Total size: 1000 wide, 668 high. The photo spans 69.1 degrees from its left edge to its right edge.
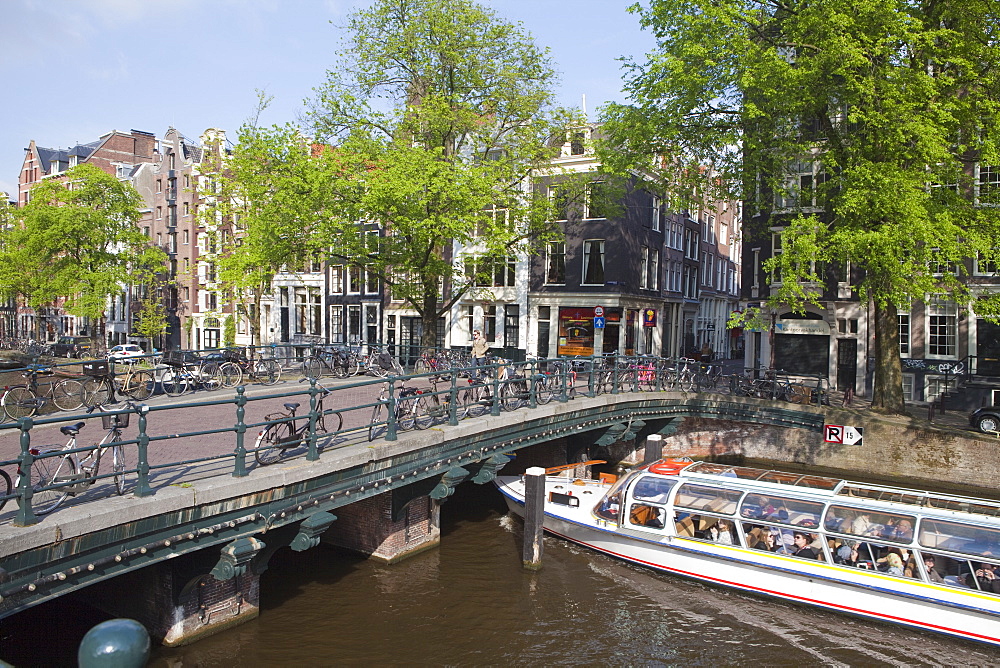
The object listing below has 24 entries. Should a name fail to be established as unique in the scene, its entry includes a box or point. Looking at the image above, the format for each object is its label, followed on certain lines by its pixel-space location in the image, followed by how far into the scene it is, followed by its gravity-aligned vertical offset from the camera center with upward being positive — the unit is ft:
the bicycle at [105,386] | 48.72 -5.10
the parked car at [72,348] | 127.65 -6.29
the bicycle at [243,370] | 63.00 -5.09
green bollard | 5.45 -2.56
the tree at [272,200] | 73.97 +12.28
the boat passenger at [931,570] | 39.77 -13.72
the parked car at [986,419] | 69.77 -9.46
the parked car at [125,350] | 125.76 -6.62
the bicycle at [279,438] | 33.09 -5.87
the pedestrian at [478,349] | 62.18 -2.79
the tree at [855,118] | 57.88 +18.60
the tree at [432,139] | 73.97 +20.12
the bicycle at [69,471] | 25.00 -6.06
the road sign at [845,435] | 70.18 -11.09
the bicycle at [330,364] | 73.20 -5.10
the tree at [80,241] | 121.08 +12.24
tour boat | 39.34 -13.33
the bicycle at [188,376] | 59.06 -5.19
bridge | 24.58 -8.29
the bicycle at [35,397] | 43.45 -5.29
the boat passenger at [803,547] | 43.19 -13.59
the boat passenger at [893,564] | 40.75 -13.73
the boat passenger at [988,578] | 38.34 -13.59
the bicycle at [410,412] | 41.63 -5.68
